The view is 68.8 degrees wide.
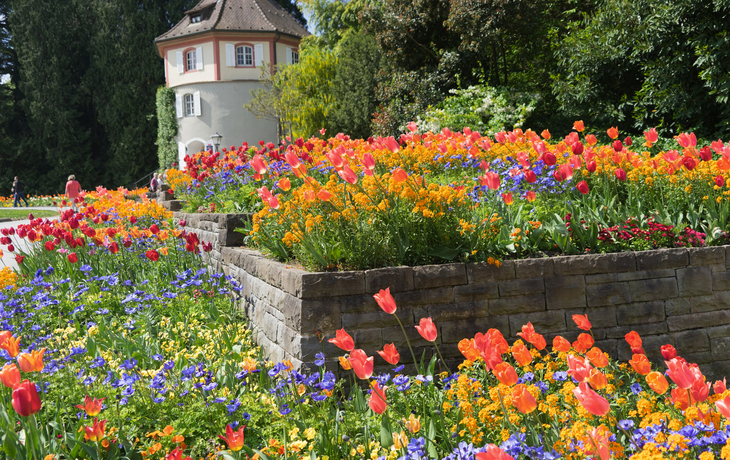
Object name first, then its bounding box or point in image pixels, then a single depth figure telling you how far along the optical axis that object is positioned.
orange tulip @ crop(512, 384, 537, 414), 1.57
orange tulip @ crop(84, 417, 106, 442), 1.96
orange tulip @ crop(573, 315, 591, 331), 2.04
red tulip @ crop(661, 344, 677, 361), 1.81
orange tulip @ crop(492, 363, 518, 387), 1.73
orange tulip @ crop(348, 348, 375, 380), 1.91
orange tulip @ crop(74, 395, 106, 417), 2.08
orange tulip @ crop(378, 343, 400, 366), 2.02
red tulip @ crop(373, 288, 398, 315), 2.14
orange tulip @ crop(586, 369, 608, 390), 1.62
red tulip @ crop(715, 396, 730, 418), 1.41
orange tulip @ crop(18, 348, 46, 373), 1.91
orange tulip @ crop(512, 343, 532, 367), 1.84
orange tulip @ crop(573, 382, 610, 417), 1.39
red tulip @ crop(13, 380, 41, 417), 1.67
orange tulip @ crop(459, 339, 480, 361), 1.93
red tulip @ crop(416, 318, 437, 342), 2.02
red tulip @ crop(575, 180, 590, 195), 3.66
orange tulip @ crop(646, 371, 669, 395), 1.58
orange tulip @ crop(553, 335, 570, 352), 1.95
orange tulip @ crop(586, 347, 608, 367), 1.86
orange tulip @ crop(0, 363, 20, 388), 1.80
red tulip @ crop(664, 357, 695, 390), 1.54
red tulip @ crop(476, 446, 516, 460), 1.38
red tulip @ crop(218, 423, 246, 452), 1.78
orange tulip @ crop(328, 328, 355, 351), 2.03
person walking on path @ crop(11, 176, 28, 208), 22.88
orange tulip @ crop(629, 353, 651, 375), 1.77
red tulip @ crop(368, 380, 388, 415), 1.80
